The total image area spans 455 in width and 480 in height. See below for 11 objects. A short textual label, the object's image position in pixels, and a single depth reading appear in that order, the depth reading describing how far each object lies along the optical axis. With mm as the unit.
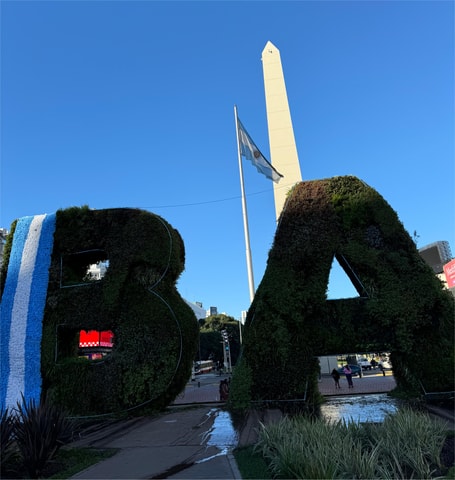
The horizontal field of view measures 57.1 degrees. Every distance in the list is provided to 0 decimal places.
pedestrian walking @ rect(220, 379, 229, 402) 16469
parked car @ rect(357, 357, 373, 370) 42719
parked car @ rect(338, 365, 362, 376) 31188
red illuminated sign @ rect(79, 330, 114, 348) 32906
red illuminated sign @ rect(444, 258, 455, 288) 35388
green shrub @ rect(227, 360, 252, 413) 10914
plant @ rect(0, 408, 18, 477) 6473
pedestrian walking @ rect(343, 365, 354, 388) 19158
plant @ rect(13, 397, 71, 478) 6465
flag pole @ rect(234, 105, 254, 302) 20469
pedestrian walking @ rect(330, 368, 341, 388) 19609
